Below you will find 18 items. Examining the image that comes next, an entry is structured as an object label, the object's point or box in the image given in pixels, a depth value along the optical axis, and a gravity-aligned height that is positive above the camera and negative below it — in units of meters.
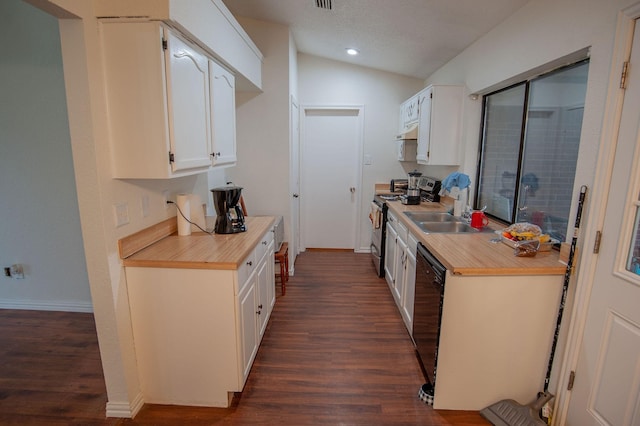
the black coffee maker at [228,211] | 2.32 -0.40
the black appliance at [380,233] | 3.82 -0.89
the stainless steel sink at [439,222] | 2.78 -0.56
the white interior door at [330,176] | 4.67 -0.28
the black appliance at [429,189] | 3.73 -0.36
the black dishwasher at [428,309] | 1.91 -0.93
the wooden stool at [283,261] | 3.41 -1.09
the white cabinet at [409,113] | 3.70 +0.52
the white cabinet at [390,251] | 3.30 -0.99
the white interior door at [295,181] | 3.94 -0.32
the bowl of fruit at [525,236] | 1.96 -0.46
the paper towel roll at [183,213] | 2.29 -0.40
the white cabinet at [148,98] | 1.60 +0.28
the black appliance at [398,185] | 4.46 -0.37
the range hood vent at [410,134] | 3.75 +0.27
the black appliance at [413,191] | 3.62 -0.37
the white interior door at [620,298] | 1.38 -0.60
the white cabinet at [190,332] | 1.83 -1.00
